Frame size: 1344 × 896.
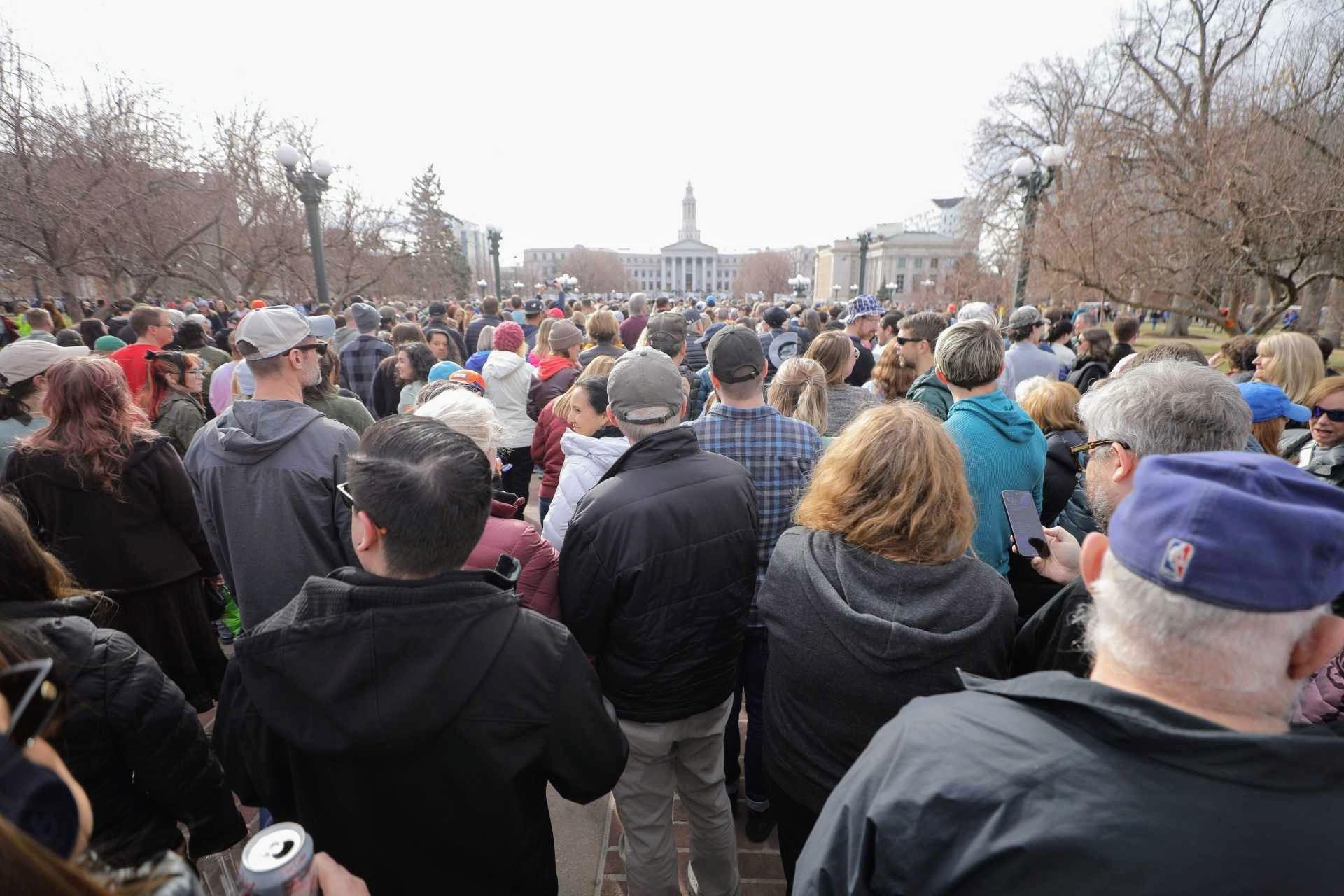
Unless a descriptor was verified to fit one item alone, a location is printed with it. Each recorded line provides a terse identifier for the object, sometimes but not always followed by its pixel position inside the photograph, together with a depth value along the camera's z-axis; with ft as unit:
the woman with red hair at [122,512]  9.23
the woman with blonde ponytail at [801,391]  12.92
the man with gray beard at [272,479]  8.75
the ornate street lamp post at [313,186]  35.22
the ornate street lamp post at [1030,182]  34.96
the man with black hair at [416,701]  4.58
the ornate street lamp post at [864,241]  62.58
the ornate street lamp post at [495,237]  68.59
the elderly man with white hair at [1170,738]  2.84
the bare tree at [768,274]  252.01
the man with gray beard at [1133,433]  6.03
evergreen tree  95.50
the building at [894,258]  238.27
